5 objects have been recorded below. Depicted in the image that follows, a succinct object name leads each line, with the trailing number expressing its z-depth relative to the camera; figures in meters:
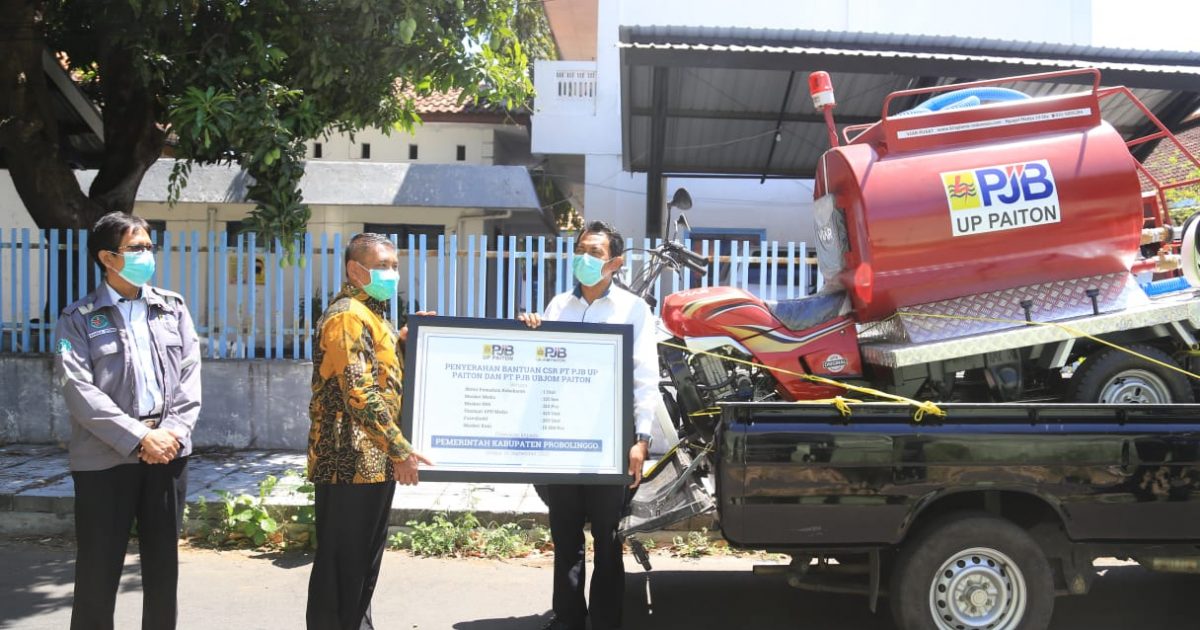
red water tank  4.55
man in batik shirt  3.34
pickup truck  3.67
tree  6.76
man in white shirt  3.94
